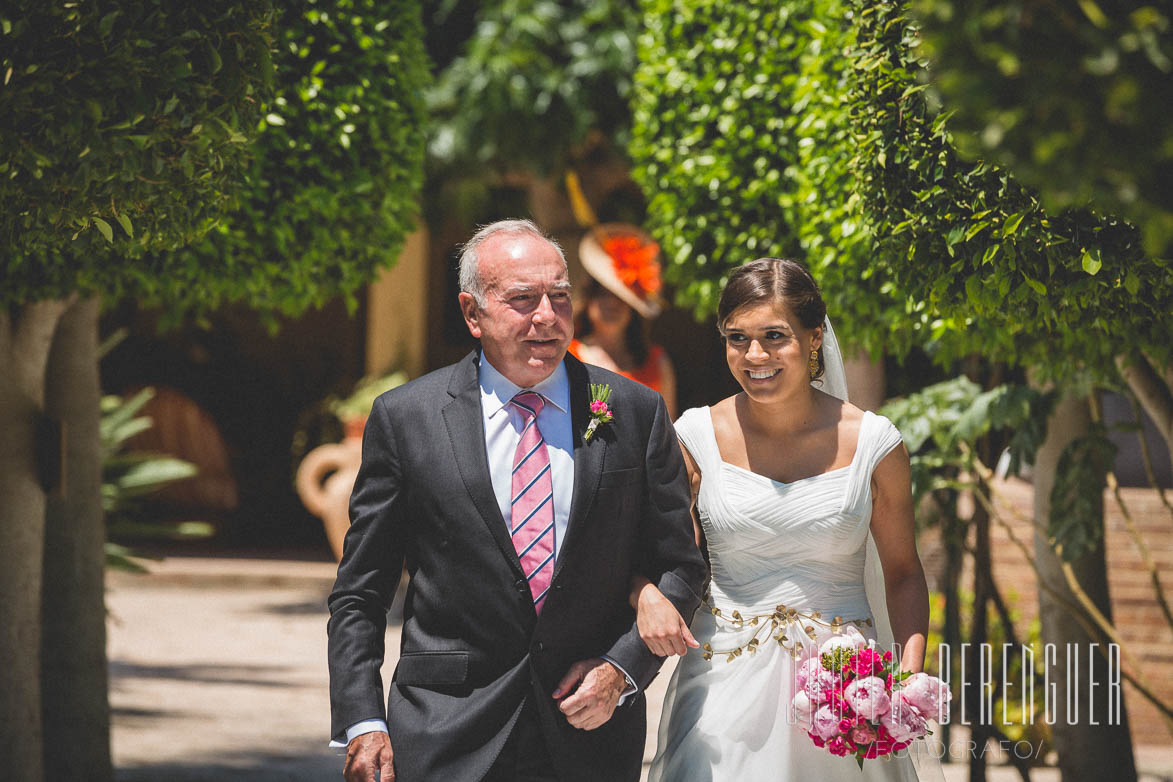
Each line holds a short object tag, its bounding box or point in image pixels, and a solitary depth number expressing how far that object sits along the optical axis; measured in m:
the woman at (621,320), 13.45
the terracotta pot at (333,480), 24.25
